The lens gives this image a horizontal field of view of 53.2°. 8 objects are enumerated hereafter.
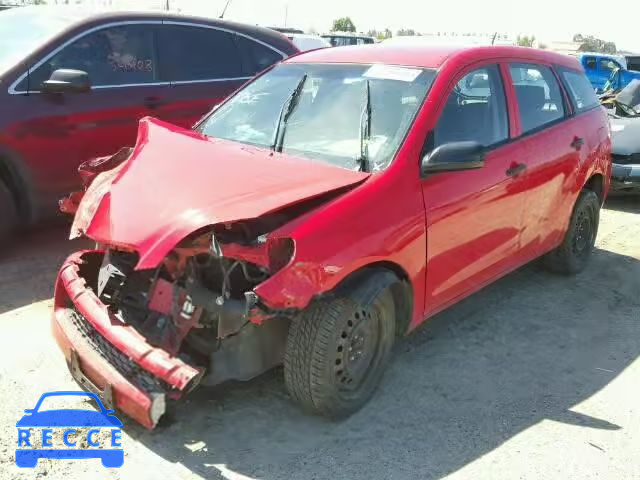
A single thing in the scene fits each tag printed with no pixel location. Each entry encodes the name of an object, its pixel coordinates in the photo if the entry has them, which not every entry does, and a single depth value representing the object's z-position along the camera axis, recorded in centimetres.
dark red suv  481
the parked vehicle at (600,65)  1881
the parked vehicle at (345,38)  2125
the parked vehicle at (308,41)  1544
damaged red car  275
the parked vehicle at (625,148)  751
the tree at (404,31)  6641
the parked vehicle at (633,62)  2069
